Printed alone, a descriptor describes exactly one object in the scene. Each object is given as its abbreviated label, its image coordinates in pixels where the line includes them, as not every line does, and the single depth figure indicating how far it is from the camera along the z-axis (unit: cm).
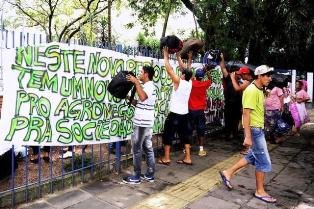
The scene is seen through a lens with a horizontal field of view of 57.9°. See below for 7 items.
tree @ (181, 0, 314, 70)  826
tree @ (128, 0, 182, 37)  1099
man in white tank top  493
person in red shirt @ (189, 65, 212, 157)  557
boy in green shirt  396
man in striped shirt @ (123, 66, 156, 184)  422
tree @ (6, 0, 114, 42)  1862
